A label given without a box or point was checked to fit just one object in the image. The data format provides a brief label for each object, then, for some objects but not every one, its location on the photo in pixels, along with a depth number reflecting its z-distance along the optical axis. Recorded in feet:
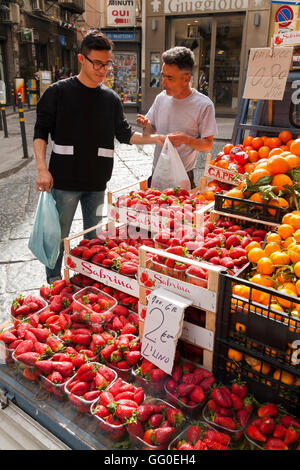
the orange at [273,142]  9.42
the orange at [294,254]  5.28
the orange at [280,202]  6.80
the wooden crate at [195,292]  5.02
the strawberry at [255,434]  4.41
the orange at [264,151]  9.30
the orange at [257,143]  9.70
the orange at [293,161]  7.42
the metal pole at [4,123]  34.91
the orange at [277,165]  7.16
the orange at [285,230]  6.00
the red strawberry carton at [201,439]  4.45
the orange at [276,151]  8.44
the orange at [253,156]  9.35
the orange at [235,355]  5.05
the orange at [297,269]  5.04
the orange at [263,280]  5.25
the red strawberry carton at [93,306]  6.45
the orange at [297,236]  5.64
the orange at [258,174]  7.14
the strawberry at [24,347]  5.89
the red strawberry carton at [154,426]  4.62
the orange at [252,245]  6.09
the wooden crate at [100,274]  6.70
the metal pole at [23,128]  27.96
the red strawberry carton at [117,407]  4.80
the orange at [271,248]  5.79
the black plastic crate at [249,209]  6.87
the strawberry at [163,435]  4.60
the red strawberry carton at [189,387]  5.02
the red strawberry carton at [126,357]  5.65
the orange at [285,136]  9.48
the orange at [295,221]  6.07
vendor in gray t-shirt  9.94
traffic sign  18.15
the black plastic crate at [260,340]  4.50
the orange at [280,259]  5.36
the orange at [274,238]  5.96
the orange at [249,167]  8.87
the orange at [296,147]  7.69
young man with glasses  8.68
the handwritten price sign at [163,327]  5.12
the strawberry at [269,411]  4.61
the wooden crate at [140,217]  7.75
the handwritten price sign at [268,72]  9.26
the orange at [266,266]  5.37
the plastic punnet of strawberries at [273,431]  4.32
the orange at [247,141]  9.90
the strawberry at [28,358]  5.68
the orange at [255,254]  5.72
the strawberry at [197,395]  5.01
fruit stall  4.65
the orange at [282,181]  6.96
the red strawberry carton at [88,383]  5.18
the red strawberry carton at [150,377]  5.34
